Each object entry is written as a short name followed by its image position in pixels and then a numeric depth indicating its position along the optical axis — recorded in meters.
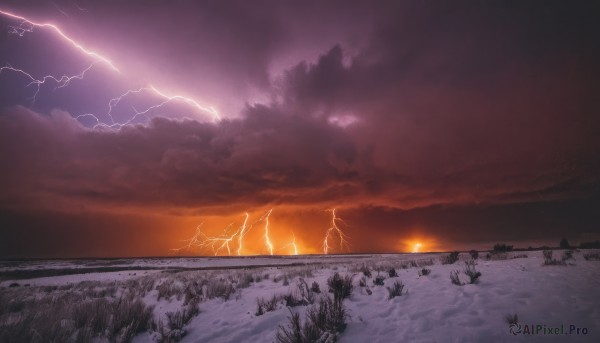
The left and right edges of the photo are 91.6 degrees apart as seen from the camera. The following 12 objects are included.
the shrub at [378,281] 8.44
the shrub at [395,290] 6.96
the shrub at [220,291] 9.66
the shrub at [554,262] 9.99
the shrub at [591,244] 25.83
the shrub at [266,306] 7.07
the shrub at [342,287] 7.20
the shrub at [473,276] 7.40
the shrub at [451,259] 13.70
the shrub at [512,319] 4.69
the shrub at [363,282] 8.36
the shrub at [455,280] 7.40
